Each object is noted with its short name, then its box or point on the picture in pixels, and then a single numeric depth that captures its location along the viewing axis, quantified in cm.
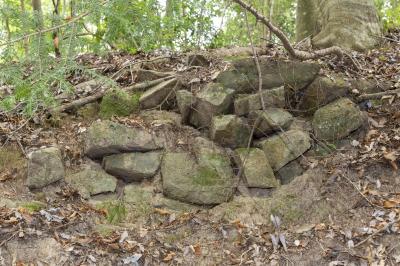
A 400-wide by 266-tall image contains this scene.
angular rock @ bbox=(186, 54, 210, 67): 654
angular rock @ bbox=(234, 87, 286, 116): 570
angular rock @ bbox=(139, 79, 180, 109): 597
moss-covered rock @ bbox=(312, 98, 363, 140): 562
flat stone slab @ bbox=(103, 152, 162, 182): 525
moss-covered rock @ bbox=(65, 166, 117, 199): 507
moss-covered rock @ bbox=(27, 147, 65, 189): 496
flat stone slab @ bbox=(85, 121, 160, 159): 527
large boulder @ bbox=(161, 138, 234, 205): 514
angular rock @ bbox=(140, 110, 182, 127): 572
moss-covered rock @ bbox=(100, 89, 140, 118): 591
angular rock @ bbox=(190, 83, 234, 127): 568
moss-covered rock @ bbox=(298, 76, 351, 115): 588
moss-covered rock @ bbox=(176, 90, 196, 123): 578
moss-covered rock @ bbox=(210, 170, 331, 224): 498
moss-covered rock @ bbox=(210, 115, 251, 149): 552
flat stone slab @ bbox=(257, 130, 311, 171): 546
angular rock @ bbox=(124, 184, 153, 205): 506
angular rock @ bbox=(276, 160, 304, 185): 542
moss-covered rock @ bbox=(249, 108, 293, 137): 557
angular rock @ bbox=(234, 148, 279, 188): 529
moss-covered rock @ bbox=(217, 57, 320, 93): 590
